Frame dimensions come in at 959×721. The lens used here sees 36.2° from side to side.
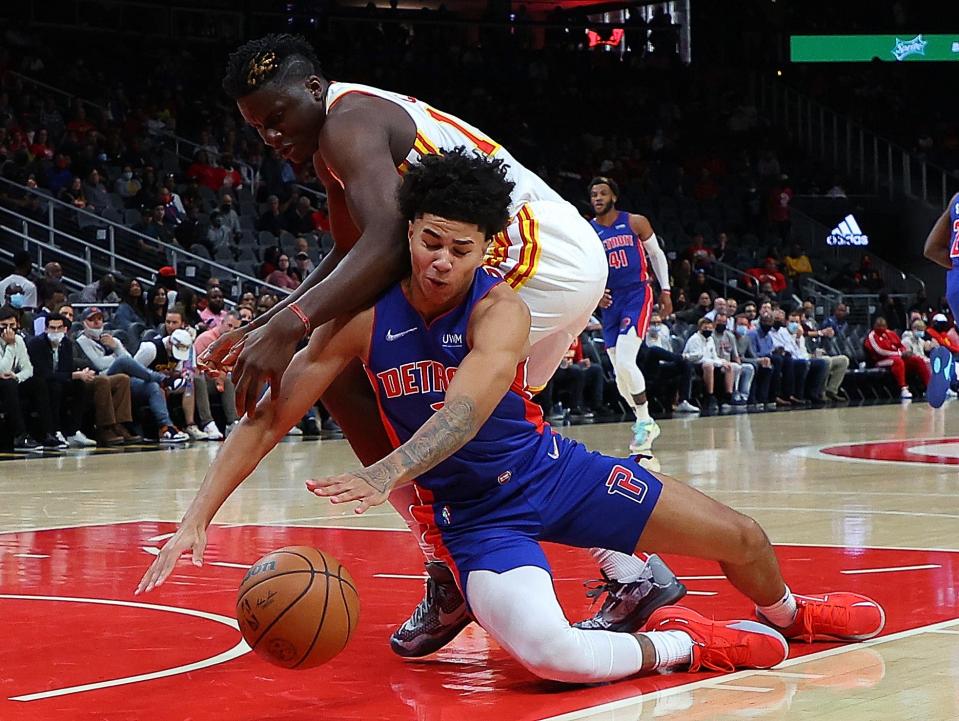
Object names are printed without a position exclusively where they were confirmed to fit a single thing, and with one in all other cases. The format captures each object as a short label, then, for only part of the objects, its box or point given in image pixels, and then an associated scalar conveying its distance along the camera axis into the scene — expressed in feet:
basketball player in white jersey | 11.89
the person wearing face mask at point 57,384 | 39.72
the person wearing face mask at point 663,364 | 55.67
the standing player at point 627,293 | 36.99
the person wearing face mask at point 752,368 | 61.31
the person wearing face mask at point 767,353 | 62.23
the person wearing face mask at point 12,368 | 38.87
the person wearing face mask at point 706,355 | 58.23
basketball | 10.99
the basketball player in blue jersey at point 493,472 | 11.39
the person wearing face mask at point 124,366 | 41.47
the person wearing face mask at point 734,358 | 59.72
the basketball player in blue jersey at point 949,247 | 29.91
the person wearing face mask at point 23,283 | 44.04
